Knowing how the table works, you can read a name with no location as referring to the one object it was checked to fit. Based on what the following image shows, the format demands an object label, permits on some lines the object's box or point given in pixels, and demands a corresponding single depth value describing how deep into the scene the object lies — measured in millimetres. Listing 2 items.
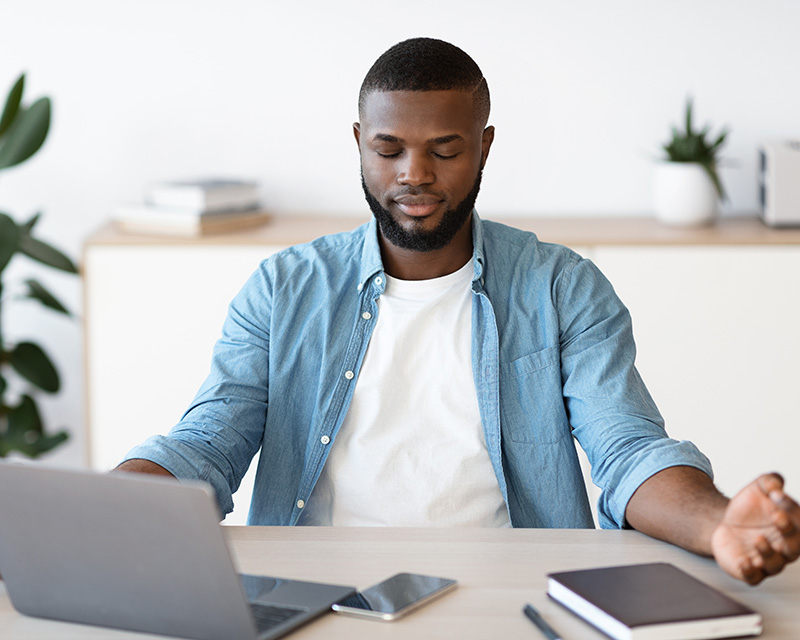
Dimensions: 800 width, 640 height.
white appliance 2645
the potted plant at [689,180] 2684
